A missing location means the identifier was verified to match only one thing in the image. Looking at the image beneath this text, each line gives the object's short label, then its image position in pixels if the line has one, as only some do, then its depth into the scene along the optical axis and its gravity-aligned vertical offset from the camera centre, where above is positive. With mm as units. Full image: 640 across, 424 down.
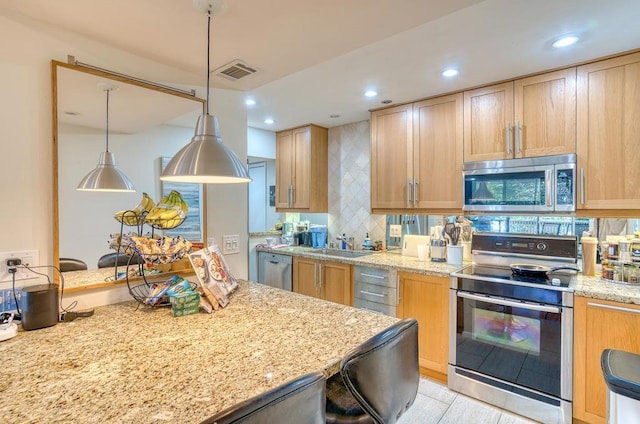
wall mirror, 1454 +347
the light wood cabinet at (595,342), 1780 -773
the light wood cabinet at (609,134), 2021 +486
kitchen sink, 3427 -491
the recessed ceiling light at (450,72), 2293 +993
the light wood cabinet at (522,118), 2240 +679
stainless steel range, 1979 -816
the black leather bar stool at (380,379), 889 -515
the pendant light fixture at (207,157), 1179 +200
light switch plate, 2113 -233
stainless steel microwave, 2244 +176
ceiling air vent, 1821 +826
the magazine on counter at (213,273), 1529 -325
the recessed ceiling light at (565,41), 1837 +983
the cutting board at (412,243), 3039 -334
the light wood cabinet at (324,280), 3014 -712
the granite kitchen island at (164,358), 778 -477
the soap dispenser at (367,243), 3545 -385
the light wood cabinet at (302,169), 3814 +497
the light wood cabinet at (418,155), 2734 +489
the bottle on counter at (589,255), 2189 -326
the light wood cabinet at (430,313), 2432 -831
